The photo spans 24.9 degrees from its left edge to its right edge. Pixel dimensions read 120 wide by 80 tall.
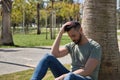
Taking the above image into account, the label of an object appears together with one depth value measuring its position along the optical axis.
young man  4.04
